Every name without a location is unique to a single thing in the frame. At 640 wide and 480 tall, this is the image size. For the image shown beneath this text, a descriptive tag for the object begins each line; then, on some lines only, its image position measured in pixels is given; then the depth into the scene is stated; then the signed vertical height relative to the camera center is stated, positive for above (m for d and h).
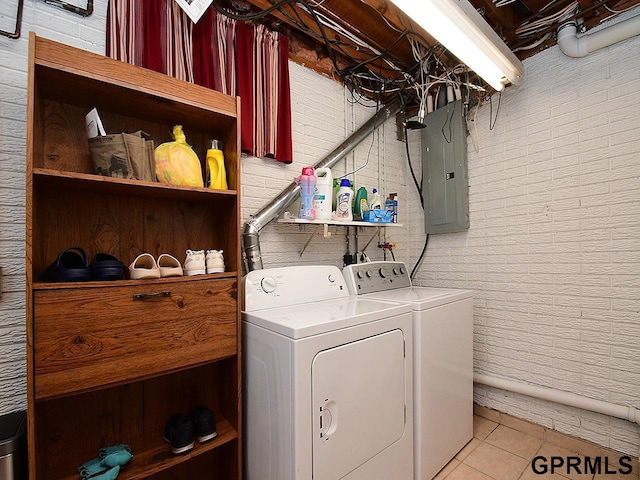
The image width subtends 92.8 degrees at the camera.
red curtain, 1.43 +1.01
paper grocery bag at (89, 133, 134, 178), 1.13 +0.34
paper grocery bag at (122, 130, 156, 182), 1.16 +0.35
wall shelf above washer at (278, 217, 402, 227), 1.78 +0.14
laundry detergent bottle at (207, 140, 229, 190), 1.41 +0.36
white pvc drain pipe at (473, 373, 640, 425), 1.72 -0.99
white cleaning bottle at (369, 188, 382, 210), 2.22 +0.31
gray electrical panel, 2.38 +0.59
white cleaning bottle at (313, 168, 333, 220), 1.85 +0.29
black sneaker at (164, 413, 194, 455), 1.25 -0.79
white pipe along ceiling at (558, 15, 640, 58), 1.68 +1.19
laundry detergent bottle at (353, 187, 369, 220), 2.20 +0.29
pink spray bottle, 1.80 +0.30
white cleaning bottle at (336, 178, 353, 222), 1.99 +0.27
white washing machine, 1.58 -0.67
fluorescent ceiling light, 1.40 +1.07
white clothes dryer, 1.14 -0.59
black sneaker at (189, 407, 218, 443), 1.31 -0.78
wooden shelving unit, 0.98 -0.16
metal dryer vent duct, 1.70 +0.23
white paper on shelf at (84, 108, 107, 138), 1.16 +0.47
